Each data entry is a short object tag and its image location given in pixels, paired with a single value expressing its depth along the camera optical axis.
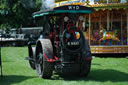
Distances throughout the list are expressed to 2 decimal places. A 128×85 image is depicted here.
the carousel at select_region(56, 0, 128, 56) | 15.31
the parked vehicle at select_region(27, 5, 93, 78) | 7.67
